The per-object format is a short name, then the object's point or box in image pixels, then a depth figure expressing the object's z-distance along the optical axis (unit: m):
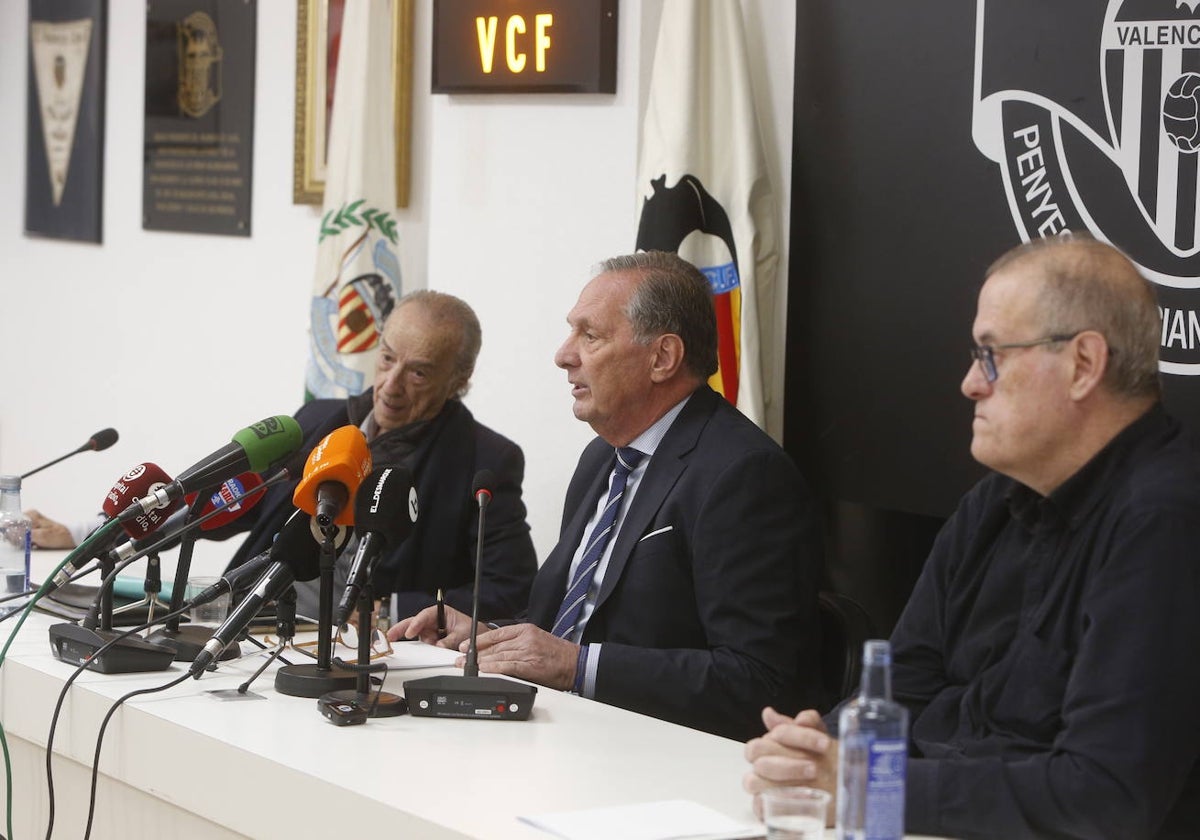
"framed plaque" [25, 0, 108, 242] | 6.04
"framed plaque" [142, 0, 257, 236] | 5.38
